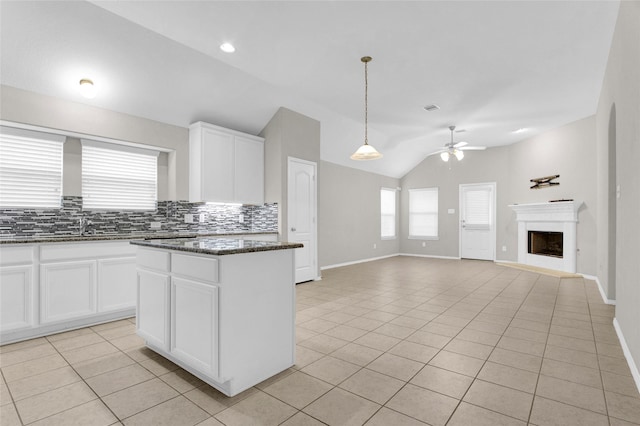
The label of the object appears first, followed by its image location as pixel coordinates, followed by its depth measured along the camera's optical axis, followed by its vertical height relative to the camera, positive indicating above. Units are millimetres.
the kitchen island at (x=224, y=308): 2111 -686
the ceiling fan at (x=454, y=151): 6167 +1244
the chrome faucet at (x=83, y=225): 3965 -155
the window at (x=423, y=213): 9633 +26
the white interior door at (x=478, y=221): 8599 -192
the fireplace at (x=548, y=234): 6602 -445
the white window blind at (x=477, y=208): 8703 +167
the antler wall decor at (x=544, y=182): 7076 +740
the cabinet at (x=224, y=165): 4898 +769
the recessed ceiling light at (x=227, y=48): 3767 +1967
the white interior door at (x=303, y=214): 5691 -12
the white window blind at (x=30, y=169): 3551 +502
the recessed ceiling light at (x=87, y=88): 3709 +1434
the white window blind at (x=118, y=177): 4164 +491
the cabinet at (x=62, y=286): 3055 -766
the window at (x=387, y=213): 9500 +20
